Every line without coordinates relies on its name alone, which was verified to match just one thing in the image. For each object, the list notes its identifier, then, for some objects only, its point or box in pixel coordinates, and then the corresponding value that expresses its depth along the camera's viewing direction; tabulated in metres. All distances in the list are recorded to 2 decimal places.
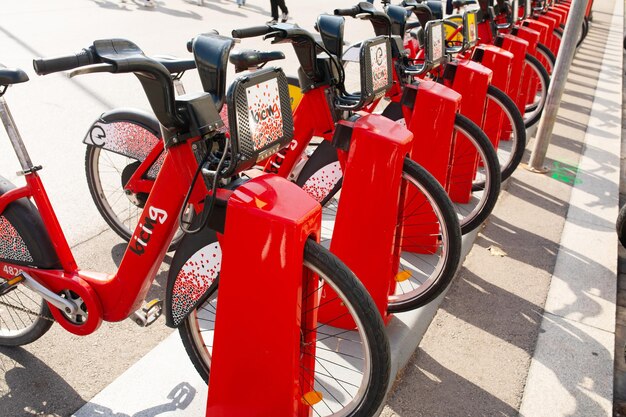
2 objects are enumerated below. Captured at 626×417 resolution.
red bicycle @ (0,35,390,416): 1.97
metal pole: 5.02
